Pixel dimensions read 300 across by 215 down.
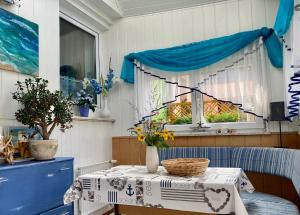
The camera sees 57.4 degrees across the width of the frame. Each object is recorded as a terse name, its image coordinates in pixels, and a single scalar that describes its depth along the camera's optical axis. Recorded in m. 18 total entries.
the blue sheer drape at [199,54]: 3.29
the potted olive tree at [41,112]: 2.28
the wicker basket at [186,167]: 1.98
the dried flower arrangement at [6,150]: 2.04
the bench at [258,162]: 2.18
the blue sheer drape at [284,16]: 2.22
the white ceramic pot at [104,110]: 3.88
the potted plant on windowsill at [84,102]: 3.45
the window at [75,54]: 3.43
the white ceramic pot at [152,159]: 2.20
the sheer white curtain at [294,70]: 1.84
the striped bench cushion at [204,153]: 3.19
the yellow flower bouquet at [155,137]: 2.21
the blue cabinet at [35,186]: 1.88
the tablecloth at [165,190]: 1.72
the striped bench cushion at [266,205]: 2.08
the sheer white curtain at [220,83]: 3.32
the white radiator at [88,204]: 3.15
